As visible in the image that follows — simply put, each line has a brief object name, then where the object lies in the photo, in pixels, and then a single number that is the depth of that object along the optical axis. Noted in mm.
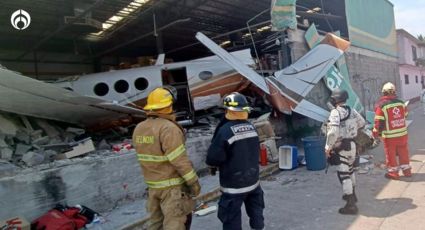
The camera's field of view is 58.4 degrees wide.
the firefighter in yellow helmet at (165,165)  3871
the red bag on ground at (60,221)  5020
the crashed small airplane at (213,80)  10312
